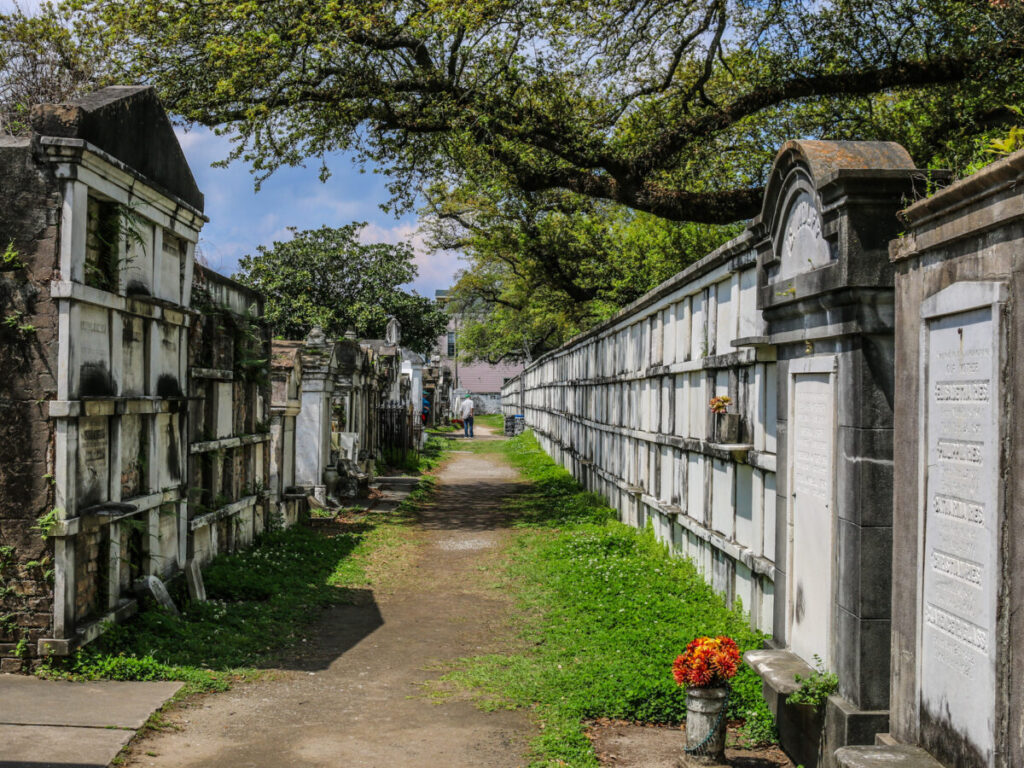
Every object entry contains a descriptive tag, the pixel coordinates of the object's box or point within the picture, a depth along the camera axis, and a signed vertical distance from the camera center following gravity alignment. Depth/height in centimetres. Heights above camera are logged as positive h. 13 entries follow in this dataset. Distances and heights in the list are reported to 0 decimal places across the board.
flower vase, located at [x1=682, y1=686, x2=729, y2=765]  452 -168
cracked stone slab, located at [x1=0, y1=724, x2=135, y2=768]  427 -176
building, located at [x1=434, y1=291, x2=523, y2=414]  6794 +116
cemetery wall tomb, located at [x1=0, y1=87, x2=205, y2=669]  562 +14
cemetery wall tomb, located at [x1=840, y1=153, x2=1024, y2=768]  303 -33
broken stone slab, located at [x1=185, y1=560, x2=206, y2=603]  749 -162
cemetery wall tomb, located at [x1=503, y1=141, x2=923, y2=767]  418 -20
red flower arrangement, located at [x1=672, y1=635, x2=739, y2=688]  459 -139
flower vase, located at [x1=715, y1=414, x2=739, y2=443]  676 -27
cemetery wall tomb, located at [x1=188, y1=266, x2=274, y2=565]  825 -30
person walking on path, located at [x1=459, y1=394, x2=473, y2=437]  3694 -100
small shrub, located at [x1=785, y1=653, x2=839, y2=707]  438 -144
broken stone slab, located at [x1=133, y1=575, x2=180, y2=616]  667 -150
